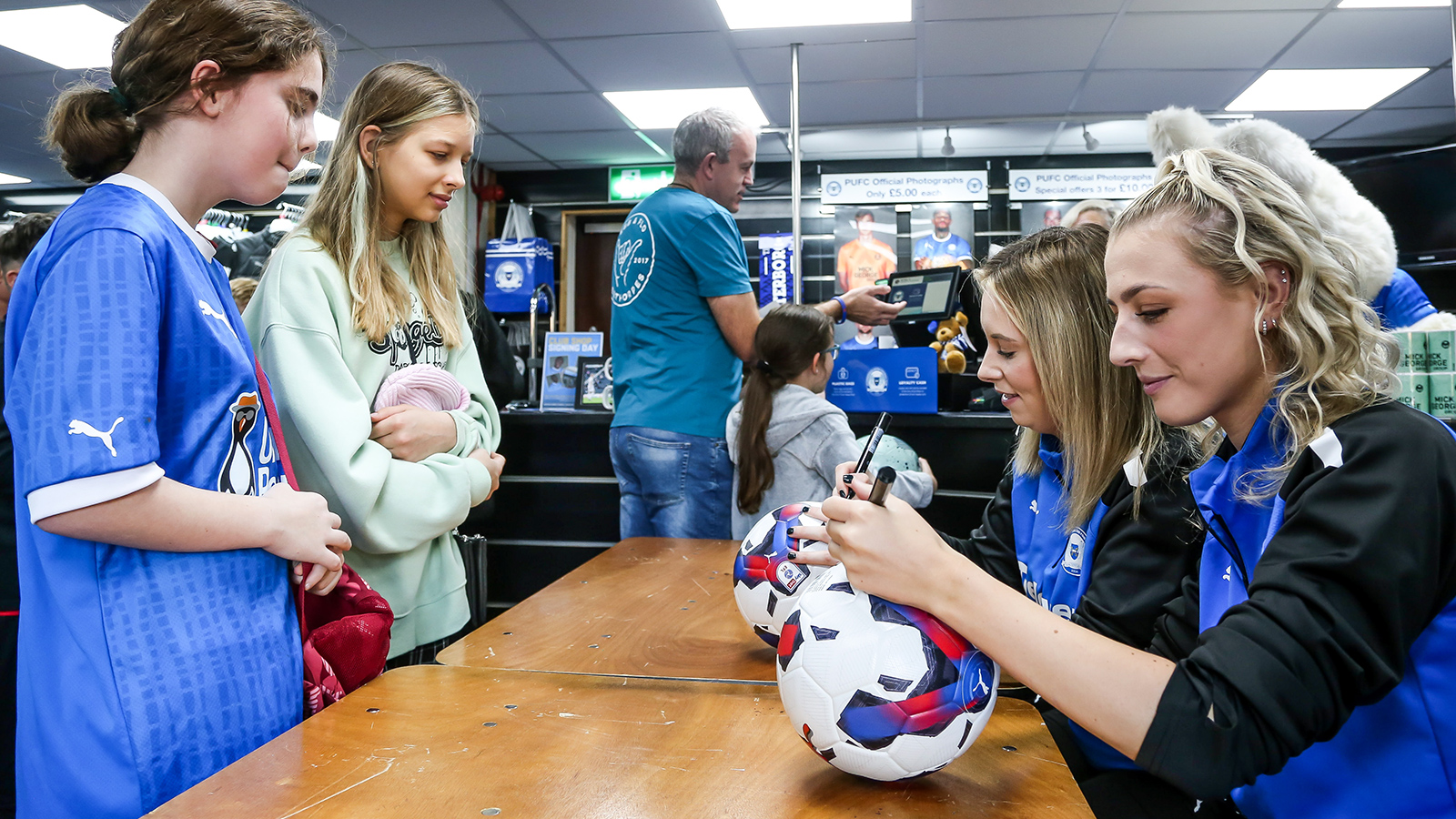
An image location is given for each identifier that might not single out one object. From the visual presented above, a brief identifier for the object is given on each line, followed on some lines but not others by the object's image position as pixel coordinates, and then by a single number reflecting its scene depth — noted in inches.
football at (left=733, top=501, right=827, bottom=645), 47.3
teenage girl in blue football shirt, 34.4
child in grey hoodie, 92.9
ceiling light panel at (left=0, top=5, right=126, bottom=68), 165.6
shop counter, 132.9
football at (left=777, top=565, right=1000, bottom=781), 31.0
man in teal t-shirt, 94.3
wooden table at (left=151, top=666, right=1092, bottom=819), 31.0
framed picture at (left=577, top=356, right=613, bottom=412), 142.2
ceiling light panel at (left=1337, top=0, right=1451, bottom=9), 163.3
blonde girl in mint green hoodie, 50.4
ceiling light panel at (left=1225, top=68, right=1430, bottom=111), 203.8
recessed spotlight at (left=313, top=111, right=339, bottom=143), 231.4
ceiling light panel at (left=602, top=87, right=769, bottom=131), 213.8
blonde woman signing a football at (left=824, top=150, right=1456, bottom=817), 28.6
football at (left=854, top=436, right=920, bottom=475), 97.3
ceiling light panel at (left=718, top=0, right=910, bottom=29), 163.3
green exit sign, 281.0
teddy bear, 118.8
